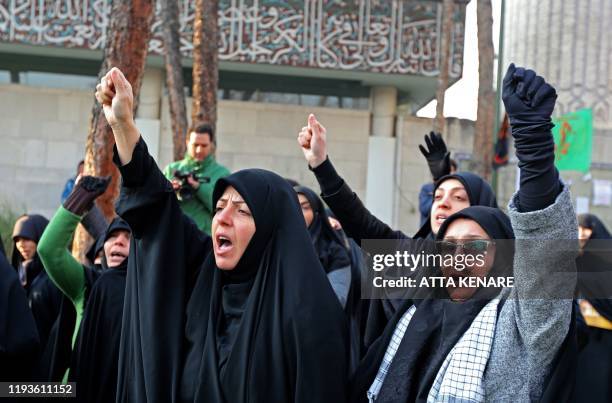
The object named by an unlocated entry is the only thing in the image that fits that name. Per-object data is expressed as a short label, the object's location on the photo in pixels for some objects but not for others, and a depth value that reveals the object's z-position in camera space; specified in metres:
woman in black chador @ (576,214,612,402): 3.32
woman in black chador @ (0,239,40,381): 3.18
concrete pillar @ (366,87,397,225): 11.43
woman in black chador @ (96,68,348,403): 2.29
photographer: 4.66
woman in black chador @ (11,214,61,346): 4.05
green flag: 6.61
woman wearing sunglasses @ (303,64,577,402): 1.85
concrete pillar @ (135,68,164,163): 10.99
